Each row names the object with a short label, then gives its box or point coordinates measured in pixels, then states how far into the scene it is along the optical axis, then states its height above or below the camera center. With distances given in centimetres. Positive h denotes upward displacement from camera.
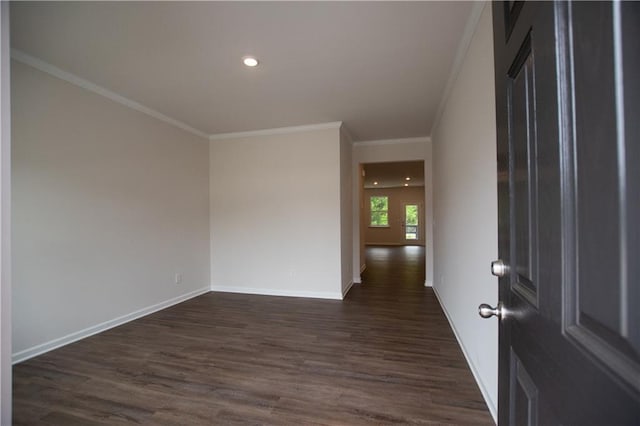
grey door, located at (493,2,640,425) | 35 +0
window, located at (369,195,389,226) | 1238 +14
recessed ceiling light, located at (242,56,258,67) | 237 +134
